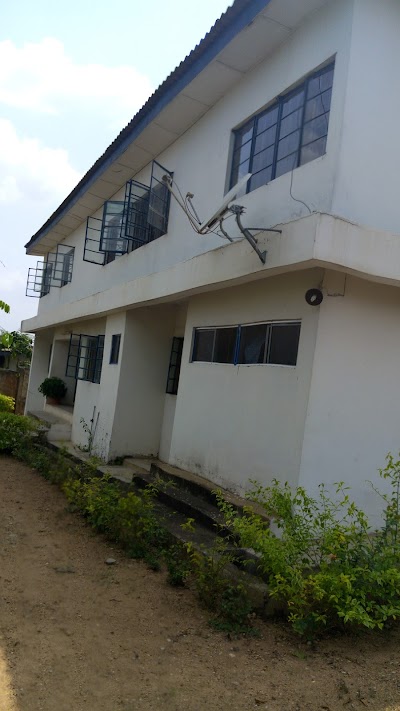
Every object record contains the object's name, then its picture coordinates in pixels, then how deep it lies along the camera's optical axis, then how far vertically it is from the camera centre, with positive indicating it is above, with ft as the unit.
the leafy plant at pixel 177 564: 16.31 -5.96
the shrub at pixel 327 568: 12.32 -4.24
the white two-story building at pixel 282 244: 16.72 +4.29
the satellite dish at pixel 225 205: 17.10 +5.19
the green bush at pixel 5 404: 44.29 -4.66
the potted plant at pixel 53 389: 48.16 -3.27
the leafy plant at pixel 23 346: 85.40 +0.29
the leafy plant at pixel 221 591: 13.88 -5.66
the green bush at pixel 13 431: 35.70 -5.49
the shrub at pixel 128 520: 18.65 -5.52
